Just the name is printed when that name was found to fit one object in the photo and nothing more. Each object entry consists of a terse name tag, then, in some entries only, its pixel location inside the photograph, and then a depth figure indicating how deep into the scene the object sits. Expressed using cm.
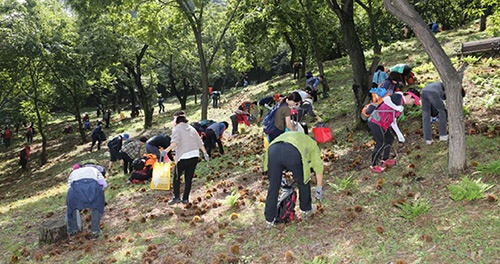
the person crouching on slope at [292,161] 552
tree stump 723
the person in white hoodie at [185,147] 781
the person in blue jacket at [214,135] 1304
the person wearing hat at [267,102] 1393
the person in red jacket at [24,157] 2282
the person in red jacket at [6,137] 3279
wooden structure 1438
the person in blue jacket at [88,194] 716
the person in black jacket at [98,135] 2188
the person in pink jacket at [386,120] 716
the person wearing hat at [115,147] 1348
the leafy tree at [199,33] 1667
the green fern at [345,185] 701
